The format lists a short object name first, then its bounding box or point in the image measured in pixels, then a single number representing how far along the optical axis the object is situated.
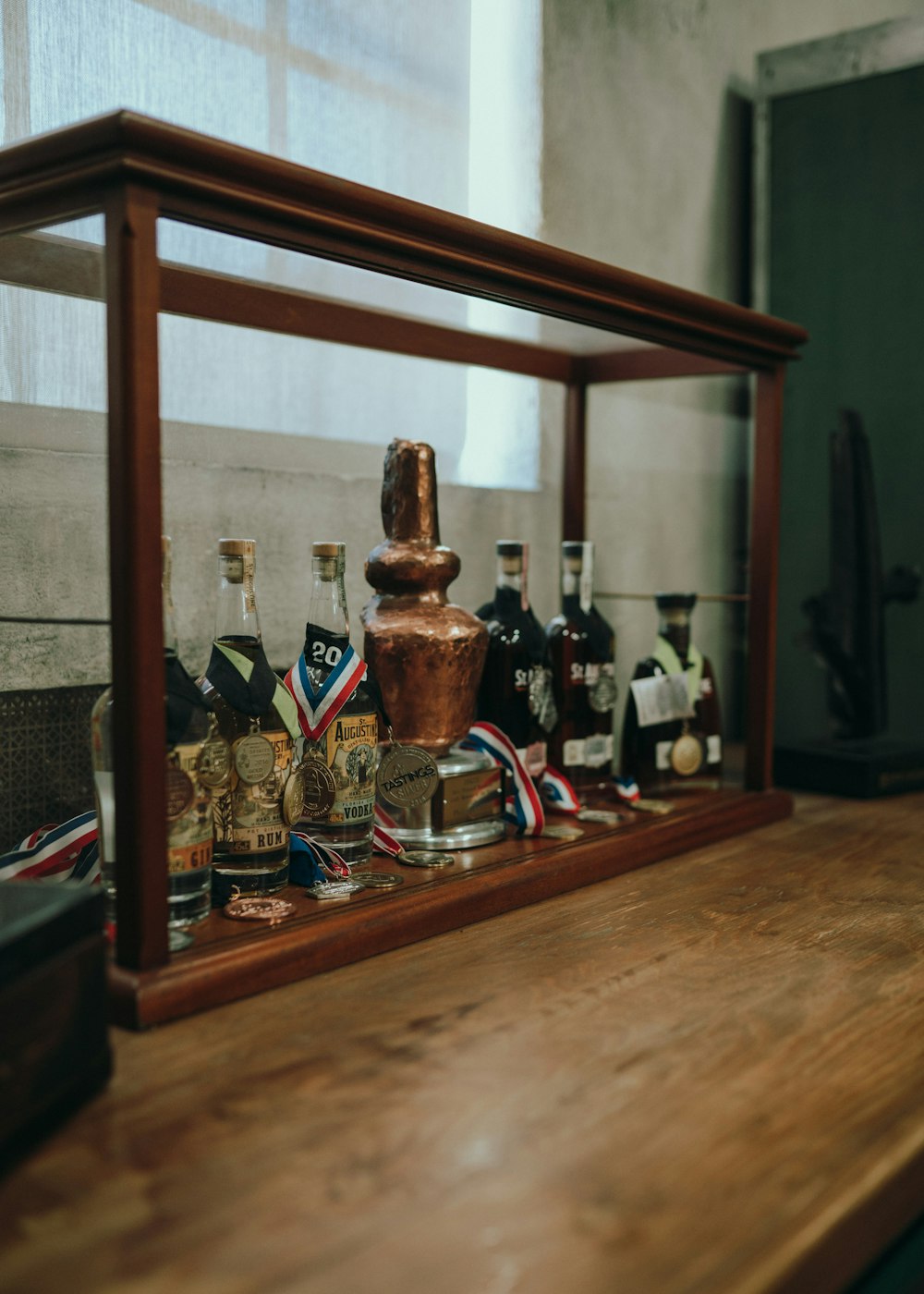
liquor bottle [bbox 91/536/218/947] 0.82
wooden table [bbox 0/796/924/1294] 0.52
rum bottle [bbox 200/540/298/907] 0.91
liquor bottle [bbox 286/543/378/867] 0.99
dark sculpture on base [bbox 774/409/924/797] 1.66
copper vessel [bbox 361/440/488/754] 1.09
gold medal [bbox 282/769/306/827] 0.93
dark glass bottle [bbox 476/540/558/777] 1.23
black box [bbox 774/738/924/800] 1.57
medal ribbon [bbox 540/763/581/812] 1.27
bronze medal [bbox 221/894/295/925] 0.89
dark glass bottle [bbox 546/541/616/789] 1.32
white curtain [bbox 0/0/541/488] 1.06
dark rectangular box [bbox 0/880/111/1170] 0.59
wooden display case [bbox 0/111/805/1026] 0.75
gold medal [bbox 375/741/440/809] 1.07
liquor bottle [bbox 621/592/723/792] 1.39
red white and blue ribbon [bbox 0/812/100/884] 0.92
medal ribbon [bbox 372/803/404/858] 1.08
